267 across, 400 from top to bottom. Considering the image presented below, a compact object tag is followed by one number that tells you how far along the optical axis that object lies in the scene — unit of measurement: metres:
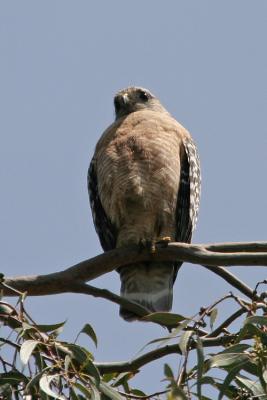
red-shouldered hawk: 13.68
